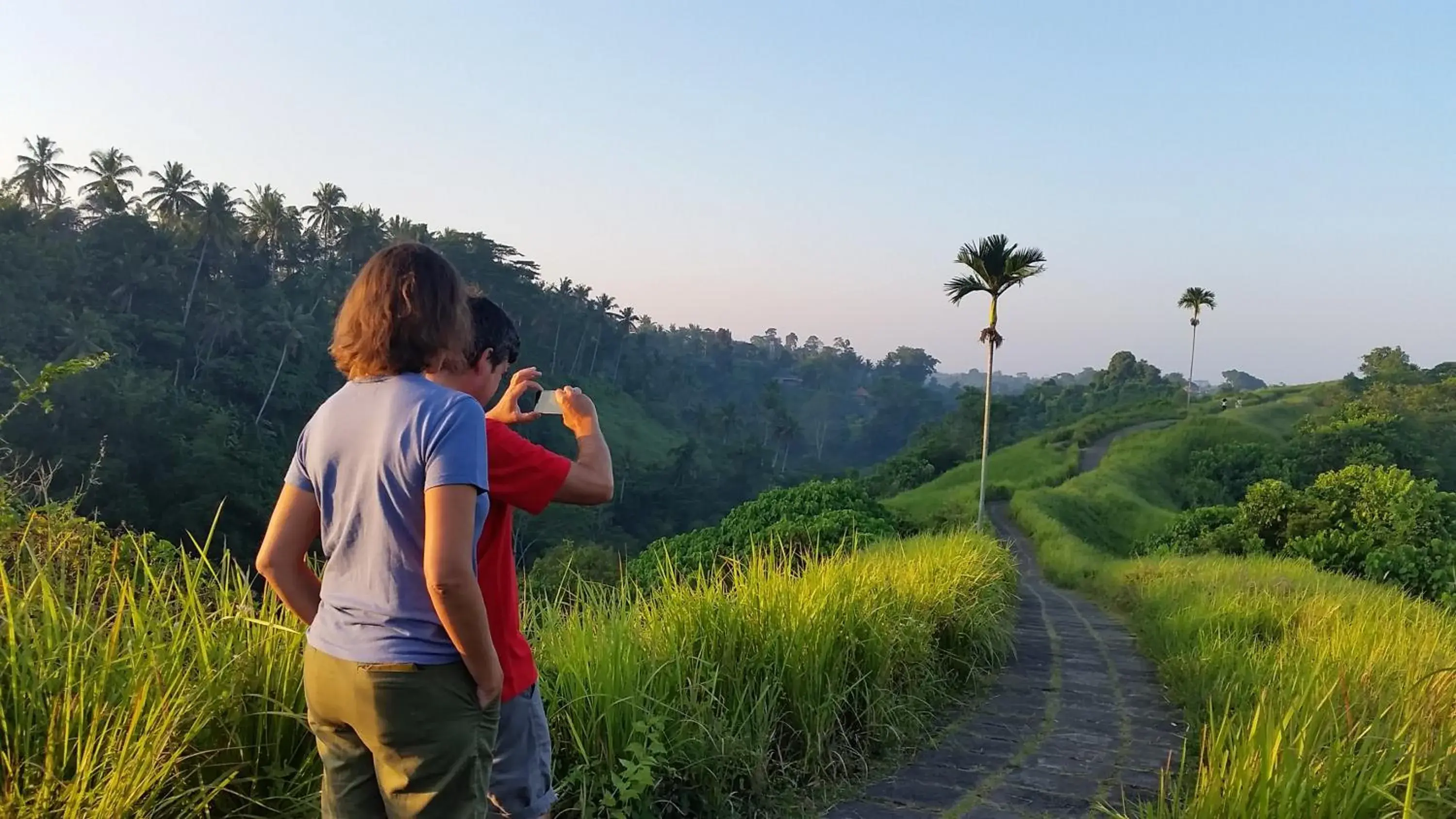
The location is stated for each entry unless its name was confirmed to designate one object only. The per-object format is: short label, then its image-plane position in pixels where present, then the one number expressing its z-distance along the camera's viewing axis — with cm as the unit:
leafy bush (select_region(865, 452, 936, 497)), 4256
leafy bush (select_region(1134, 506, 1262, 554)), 1741
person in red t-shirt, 186
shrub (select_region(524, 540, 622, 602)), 1722
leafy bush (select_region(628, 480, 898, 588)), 1361
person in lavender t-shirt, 157
